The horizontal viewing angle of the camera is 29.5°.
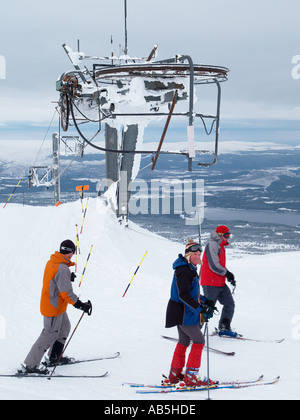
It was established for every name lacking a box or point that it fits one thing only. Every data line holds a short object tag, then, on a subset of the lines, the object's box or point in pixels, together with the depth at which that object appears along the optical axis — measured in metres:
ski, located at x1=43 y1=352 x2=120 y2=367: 7.31
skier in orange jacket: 6.78
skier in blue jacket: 6.32
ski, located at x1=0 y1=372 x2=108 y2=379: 6.81
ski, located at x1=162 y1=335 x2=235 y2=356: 7.89
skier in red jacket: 8.45
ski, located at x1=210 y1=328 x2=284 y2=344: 8.72
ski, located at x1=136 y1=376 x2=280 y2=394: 6.25
